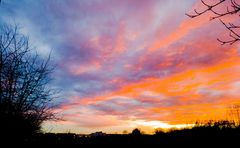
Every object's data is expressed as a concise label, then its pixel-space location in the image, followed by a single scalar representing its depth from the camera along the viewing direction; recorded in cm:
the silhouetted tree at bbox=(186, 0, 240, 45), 213
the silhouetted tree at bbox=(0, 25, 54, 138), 591
